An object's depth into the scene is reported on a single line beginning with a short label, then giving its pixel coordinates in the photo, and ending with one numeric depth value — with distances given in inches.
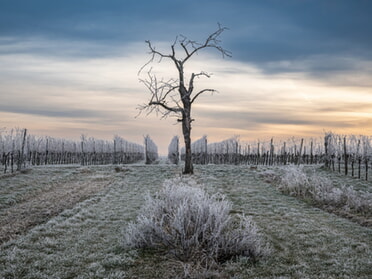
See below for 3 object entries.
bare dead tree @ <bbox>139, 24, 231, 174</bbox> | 912.3
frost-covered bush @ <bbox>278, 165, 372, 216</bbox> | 466.3
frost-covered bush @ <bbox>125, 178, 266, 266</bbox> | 245.8
